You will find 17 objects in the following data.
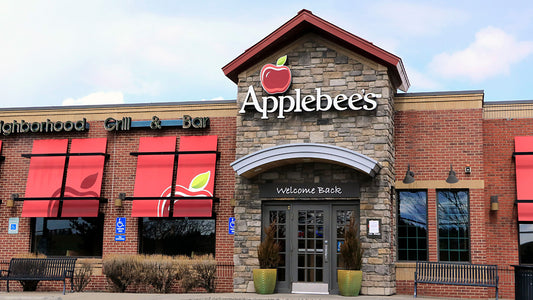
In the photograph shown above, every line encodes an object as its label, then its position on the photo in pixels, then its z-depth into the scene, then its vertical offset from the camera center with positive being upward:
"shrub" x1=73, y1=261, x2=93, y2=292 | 18.27 -1.17
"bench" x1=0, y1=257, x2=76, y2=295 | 17.92 -0.91
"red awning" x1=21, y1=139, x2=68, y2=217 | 19.31 +1.67
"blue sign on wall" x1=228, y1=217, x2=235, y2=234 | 18.50 +0.33
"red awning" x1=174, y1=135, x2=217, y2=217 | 18.52 +1.72
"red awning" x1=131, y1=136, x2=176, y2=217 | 18.70 +1.74
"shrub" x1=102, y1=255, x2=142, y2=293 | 17.61 -0.91
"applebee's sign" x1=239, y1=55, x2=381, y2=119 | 16.88 +3.68
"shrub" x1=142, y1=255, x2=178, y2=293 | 17.58 -0.96
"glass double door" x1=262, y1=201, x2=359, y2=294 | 16.66 -0.10
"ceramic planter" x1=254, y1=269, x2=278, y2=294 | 16.19 -1.03
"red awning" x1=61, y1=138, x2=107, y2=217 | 19.16 +1.70
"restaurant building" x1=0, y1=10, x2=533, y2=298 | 16.77 +1.69
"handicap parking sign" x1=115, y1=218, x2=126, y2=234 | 19.05 +0.24
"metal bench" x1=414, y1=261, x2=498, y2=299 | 15.92 -0.78
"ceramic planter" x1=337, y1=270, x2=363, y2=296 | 15.70 -1.00
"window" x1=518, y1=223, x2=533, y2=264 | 17.17 +0.03
